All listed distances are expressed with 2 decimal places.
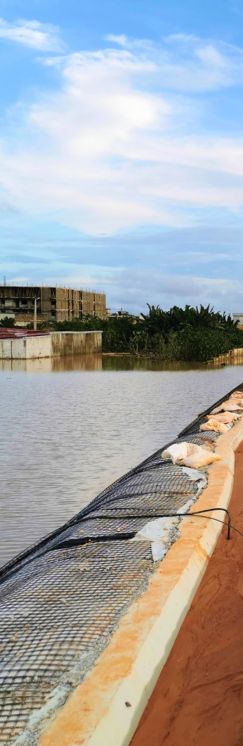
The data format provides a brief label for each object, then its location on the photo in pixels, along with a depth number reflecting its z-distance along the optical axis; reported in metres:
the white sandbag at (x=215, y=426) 8.39
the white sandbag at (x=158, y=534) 3.81
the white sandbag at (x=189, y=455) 6.23
